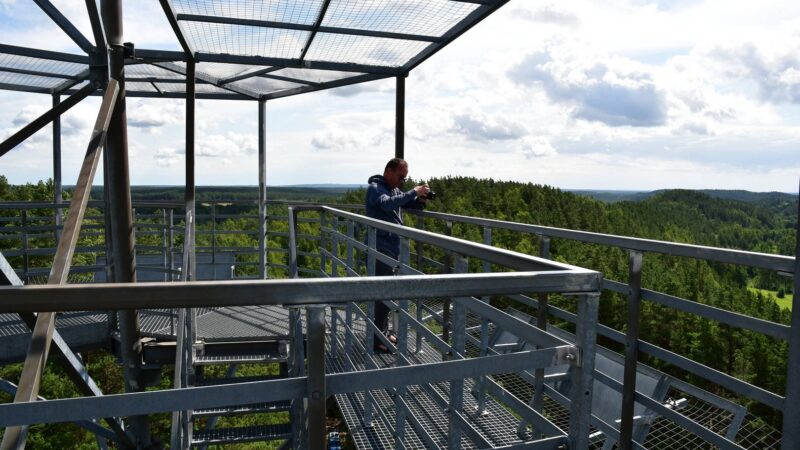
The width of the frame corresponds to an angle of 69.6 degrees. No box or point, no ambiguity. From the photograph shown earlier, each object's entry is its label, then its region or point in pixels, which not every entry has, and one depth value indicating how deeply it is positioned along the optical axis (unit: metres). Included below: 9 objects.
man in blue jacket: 4.91
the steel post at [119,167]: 3.61
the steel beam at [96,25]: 3.56
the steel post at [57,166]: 8.05
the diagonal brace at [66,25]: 4.02
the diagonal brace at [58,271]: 2.05
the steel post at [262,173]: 8.16
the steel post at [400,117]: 6.43
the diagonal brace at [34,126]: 3.30
